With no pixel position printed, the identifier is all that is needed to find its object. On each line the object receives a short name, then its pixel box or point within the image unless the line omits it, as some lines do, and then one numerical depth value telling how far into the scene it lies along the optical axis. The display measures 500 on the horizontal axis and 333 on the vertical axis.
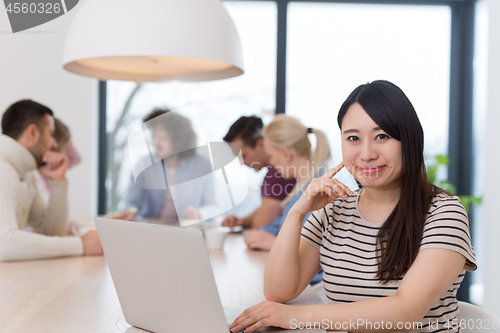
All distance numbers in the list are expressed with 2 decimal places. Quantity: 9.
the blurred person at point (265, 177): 2.35
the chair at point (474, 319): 0.99
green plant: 3.02
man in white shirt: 1.62
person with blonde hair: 1.93
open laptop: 0.72
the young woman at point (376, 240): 0.90
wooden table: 0.96
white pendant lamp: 1.10
